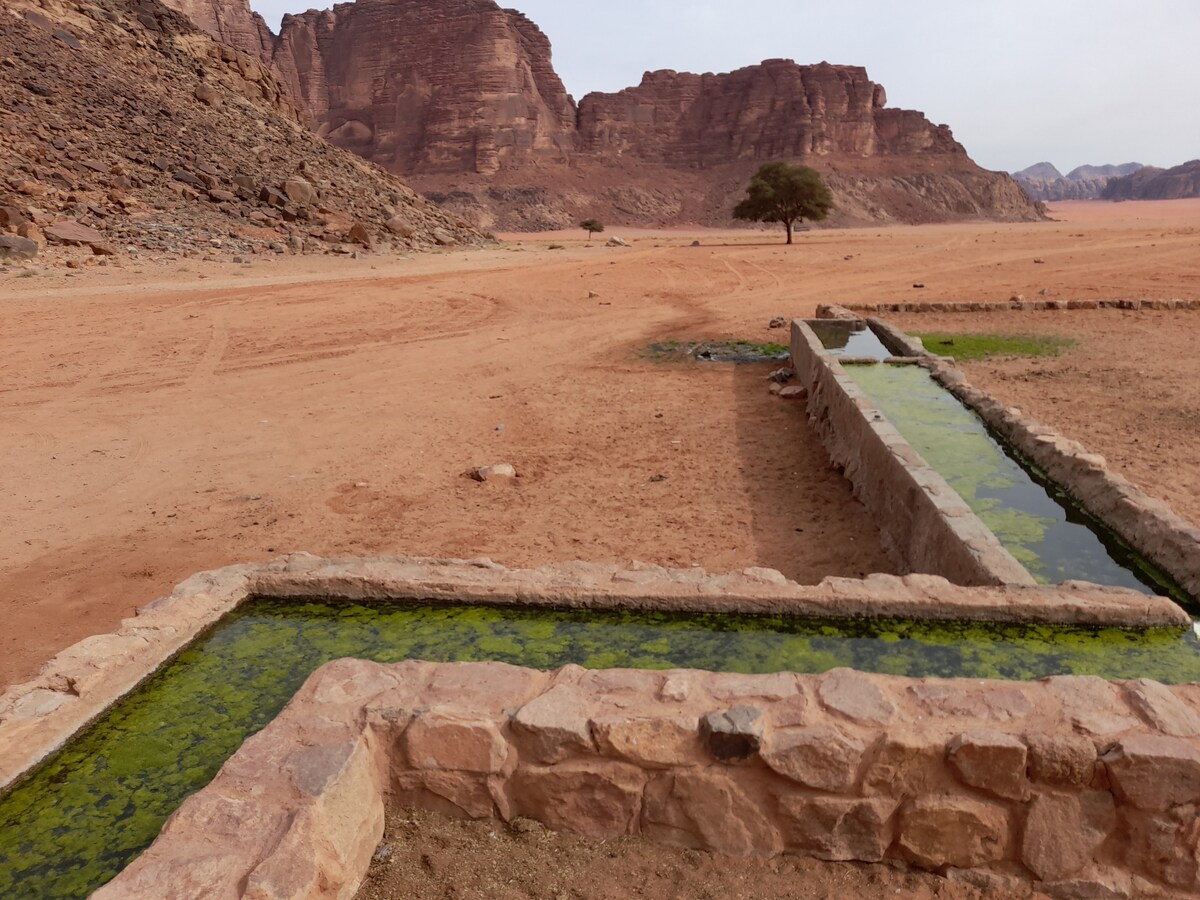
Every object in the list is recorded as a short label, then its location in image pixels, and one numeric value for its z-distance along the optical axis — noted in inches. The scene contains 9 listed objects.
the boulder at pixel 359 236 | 1088.8
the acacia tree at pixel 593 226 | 2300.8
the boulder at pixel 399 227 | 1206.9
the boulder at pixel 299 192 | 1141.7
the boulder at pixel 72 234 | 824.3
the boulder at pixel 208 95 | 1279.5
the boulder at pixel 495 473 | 298.2
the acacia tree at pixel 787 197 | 1723.7
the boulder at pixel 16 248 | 754.2
